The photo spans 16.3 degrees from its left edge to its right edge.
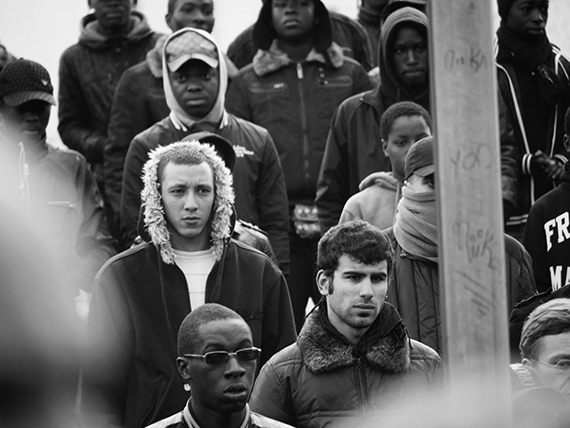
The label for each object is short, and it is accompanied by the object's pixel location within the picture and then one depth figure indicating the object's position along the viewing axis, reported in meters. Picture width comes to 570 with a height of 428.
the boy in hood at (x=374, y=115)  11.95
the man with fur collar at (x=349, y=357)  7.72
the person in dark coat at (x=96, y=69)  13.91
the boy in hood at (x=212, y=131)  11.42
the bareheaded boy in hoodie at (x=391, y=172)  10.53
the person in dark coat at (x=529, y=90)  12.73
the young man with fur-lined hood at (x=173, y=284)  8.61
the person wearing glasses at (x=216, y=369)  7.21
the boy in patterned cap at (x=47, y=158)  11.18
